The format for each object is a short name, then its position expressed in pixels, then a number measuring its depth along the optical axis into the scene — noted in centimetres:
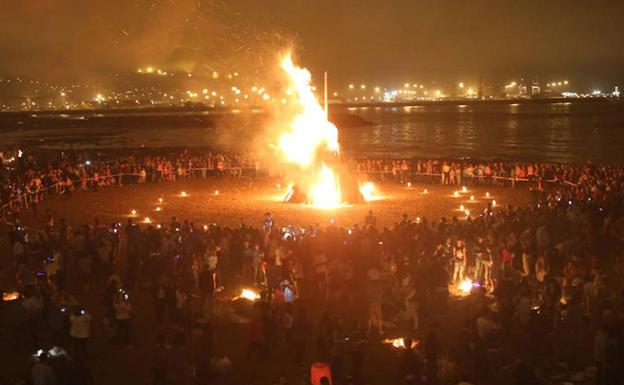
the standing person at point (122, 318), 1309
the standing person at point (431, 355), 1096
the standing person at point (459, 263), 1678
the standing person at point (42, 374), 1002
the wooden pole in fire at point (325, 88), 3038
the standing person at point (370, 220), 2101
